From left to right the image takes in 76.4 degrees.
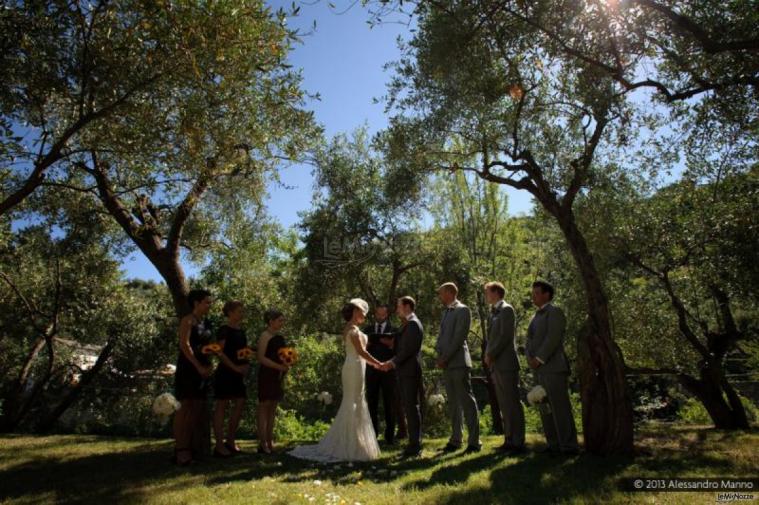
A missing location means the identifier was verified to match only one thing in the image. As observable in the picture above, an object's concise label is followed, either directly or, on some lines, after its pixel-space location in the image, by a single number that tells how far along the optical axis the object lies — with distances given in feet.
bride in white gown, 22.91
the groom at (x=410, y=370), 23.67
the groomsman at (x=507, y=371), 22.76
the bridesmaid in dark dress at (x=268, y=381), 24.88
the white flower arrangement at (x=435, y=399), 30.31
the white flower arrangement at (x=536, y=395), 20.71
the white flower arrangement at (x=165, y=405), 19.92
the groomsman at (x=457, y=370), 23.36
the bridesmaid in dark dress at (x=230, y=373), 23.58
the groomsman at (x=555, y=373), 21.45
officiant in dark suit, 29.48
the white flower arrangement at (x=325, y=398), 28.13
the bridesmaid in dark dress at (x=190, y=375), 21.38
